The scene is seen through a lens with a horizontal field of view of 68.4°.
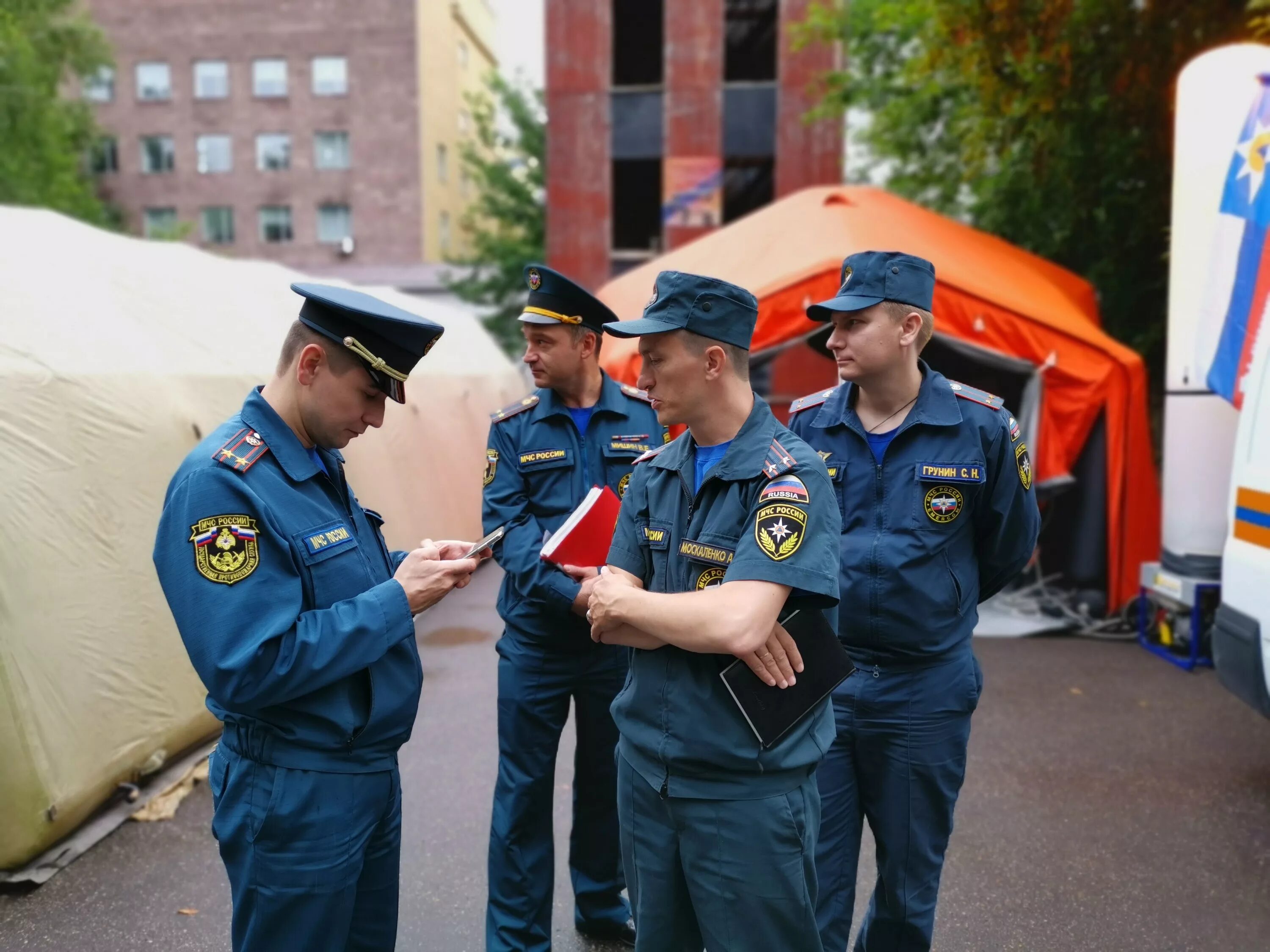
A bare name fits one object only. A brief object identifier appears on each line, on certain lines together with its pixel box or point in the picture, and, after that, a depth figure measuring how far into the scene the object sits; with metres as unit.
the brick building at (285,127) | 34.62
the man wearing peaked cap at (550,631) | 2.94
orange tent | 7.10
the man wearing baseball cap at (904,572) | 2.52
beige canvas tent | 3.59
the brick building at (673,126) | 20.02
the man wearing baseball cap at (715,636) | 1.83
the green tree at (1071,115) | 8.18
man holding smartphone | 1.75
